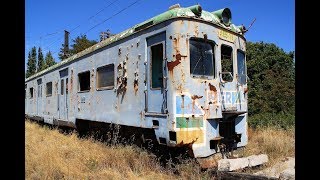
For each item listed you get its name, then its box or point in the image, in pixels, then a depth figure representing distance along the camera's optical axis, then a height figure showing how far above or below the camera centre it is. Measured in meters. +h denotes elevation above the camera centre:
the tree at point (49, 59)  39.74 +6.44
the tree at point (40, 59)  49.91 +7.95
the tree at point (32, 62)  51.16 +7.50
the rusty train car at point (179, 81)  4.76 +0.35
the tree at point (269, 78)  13.52 +1.07
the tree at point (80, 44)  28.33 +6.02
